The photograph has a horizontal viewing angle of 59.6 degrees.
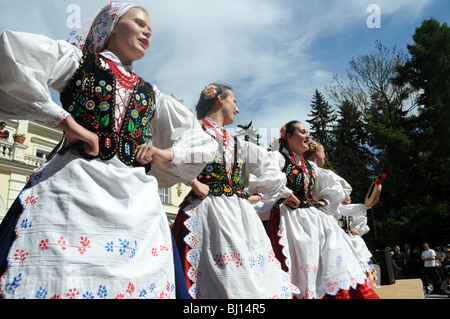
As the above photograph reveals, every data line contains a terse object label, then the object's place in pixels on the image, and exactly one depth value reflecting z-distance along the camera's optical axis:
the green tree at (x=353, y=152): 23.23
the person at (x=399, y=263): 14.97
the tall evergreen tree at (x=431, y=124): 19.06
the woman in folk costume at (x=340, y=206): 4.28
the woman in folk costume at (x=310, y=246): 3.42
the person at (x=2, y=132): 12.11
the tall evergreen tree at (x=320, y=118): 35.59
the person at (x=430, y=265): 12.08
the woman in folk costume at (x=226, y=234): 2.40
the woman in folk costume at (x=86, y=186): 1.39
